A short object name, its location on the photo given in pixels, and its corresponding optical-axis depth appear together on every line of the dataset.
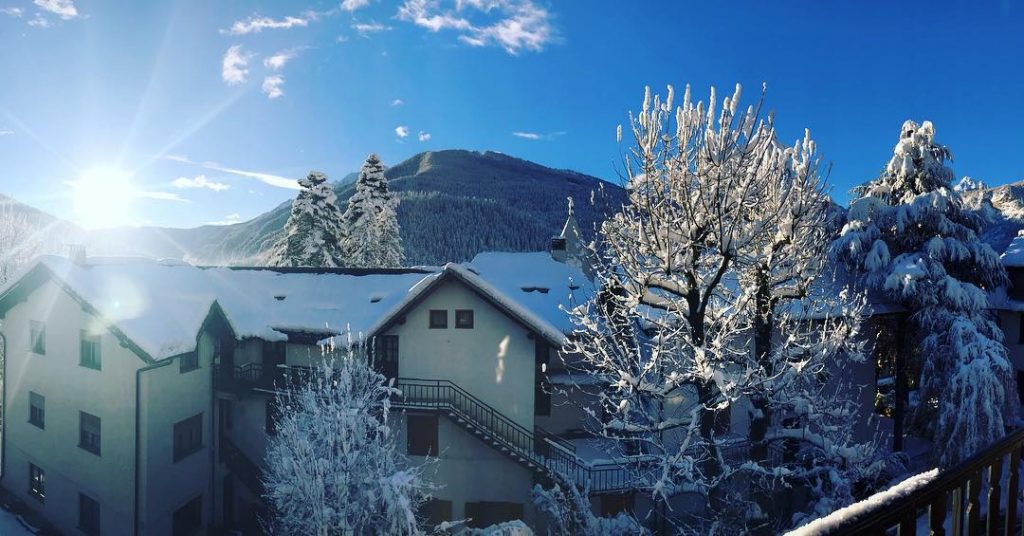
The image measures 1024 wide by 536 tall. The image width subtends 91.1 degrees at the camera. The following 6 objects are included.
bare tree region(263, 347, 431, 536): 14.27
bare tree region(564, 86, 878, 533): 10.32
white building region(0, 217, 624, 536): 18.70
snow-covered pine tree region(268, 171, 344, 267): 40.09
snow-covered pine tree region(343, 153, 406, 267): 43.50
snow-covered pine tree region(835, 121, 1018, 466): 18.77
